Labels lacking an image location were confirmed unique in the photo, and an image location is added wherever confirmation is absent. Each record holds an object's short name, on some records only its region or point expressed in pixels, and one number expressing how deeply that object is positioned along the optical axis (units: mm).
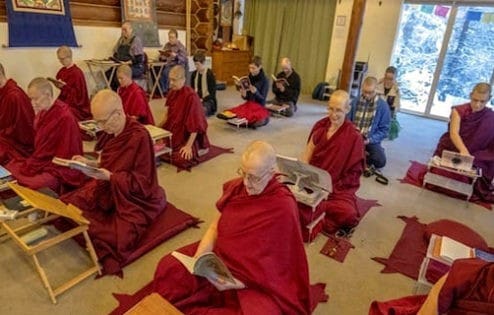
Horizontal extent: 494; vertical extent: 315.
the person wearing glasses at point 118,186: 1944
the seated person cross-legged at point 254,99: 4824
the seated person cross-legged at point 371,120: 3517
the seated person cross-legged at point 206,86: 4949
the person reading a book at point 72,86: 4246
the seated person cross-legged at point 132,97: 3395
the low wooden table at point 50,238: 1655
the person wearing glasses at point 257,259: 1373
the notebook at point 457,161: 3049
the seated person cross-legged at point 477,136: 3170
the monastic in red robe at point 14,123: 2723
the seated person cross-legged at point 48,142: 2355
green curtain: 7074
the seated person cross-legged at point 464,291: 1113
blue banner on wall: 4473
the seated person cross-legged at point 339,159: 2365
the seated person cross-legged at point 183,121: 3371
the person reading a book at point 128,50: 5520
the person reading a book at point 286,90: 5460
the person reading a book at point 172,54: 6160
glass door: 5613
